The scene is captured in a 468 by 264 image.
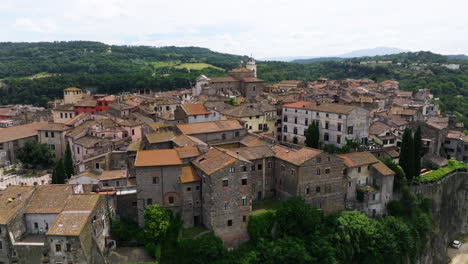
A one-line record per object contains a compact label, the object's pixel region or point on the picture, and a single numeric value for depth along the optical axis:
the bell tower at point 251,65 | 123.09
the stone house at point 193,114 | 66.62
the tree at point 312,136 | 63.71
